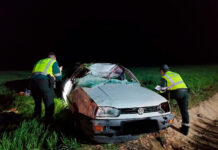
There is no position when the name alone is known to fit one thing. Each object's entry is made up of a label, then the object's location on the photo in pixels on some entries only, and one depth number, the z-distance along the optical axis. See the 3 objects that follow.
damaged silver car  2.95
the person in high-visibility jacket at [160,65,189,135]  4.37
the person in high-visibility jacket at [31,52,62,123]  4.09
